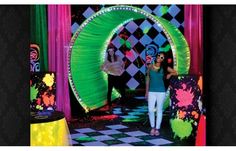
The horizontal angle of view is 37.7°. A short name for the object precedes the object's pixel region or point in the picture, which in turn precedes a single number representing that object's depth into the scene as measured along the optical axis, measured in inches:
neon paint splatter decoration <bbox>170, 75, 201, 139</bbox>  137.9
